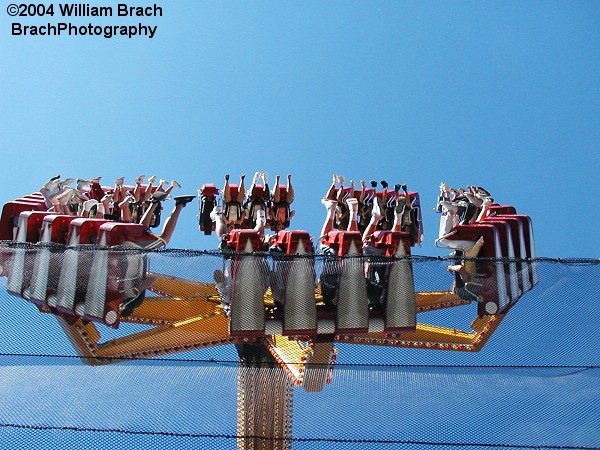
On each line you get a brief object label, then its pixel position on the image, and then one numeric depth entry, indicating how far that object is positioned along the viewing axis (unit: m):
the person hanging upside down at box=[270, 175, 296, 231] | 14.23
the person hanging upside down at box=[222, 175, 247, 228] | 13.09
